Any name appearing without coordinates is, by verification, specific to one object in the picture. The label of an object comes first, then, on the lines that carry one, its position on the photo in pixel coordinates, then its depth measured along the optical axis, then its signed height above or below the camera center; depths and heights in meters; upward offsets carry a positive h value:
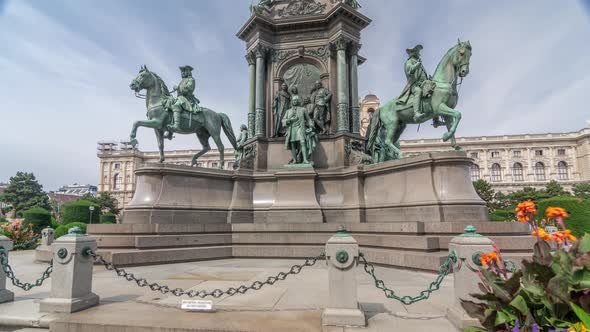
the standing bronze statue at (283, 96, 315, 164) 13.84 +3.16
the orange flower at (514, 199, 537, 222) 3.56 -0.06
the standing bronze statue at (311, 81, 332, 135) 15.11 +4.44
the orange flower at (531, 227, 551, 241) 3.29 -0.30
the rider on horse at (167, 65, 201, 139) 14.01 +4.73
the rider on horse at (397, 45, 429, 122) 12.85 +5.12
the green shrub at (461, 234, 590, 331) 2.85 -0.82
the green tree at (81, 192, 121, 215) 82.69 +1.18
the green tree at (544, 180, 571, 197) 67.34 +3.07
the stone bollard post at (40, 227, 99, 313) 5.20 -1.14
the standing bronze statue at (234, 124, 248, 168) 15.88 +3.11
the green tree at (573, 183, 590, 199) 73.29 +3.53
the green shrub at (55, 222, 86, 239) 18.64 -1.31
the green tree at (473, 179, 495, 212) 65.56 +2.98
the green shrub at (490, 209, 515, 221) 31.24 -1.01
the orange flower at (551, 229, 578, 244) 3.35 -0.33
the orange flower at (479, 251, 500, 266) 3.50 -0.57
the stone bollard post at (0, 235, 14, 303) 5.76 -1.50
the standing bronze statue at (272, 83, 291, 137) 15.93 +4.83
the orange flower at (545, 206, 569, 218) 3.43 -0.09
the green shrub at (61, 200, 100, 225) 32.16 -0.51
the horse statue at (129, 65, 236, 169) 13.69 +3.97
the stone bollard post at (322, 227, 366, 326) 4.56 -1.09
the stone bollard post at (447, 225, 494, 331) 4.59 -0.89
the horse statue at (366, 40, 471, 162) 12.09 +4.00
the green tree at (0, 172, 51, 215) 67.94 +2.82
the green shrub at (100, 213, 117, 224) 43.22 -1.62
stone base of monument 10.76 +0.46
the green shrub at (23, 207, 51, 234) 24.50 -0.83
